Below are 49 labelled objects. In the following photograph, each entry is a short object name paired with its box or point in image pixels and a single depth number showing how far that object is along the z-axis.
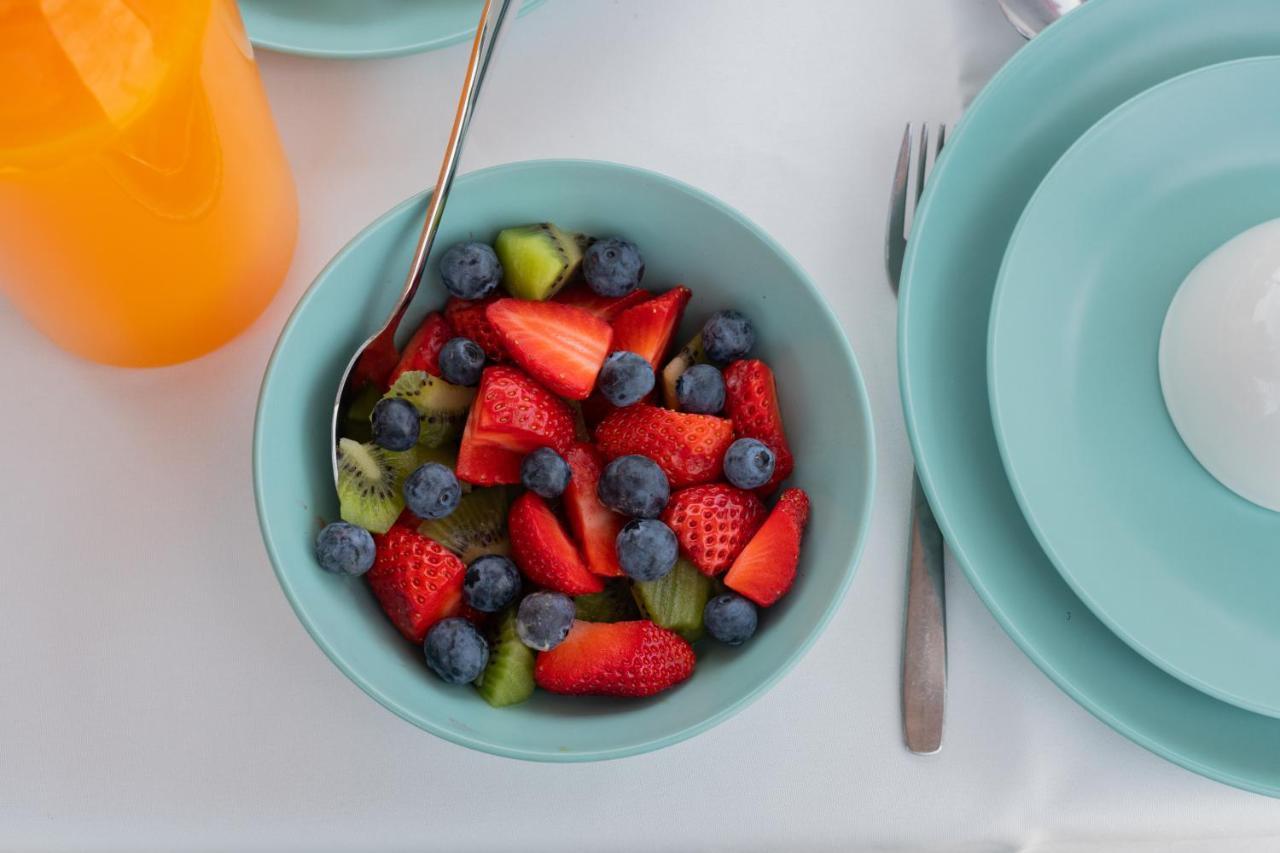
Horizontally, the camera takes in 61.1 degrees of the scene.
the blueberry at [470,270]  0.76
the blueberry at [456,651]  0.71
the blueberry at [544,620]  0.70
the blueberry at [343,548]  0.71
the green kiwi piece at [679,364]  0.80
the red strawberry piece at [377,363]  0.77
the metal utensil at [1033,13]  0.93
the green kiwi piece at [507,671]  0.73
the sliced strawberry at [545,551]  0.73
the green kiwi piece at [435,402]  0.75
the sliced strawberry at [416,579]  0.72
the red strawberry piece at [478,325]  0.78
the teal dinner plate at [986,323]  0.80
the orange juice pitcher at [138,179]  0.57
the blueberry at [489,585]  0.72
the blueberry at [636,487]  0.72
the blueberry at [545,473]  0.72
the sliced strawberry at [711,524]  0.74
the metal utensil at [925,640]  0.84
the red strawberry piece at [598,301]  0.81
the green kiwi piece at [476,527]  0.76
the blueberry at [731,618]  0.73
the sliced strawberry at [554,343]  0.75
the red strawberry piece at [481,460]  0.75
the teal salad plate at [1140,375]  0.80
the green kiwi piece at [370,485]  0.74
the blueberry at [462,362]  0.76
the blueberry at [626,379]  0.75
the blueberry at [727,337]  0.79
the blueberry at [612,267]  0.78
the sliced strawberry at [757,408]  0.78
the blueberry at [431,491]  0.71
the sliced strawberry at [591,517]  0.76
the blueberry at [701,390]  0.77
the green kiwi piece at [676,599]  0.75
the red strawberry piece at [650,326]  0.79
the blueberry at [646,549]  0.71
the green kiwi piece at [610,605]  0.77
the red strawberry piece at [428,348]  0.79
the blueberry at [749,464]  0.73
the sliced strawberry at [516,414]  0.73
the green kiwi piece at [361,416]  0.79
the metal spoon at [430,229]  0.75
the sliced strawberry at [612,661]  0.72
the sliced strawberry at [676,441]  0.75
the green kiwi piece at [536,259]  0.77
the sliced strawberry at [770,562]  0.74
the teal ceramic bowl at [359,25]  0.86
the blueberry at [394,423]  0.73
